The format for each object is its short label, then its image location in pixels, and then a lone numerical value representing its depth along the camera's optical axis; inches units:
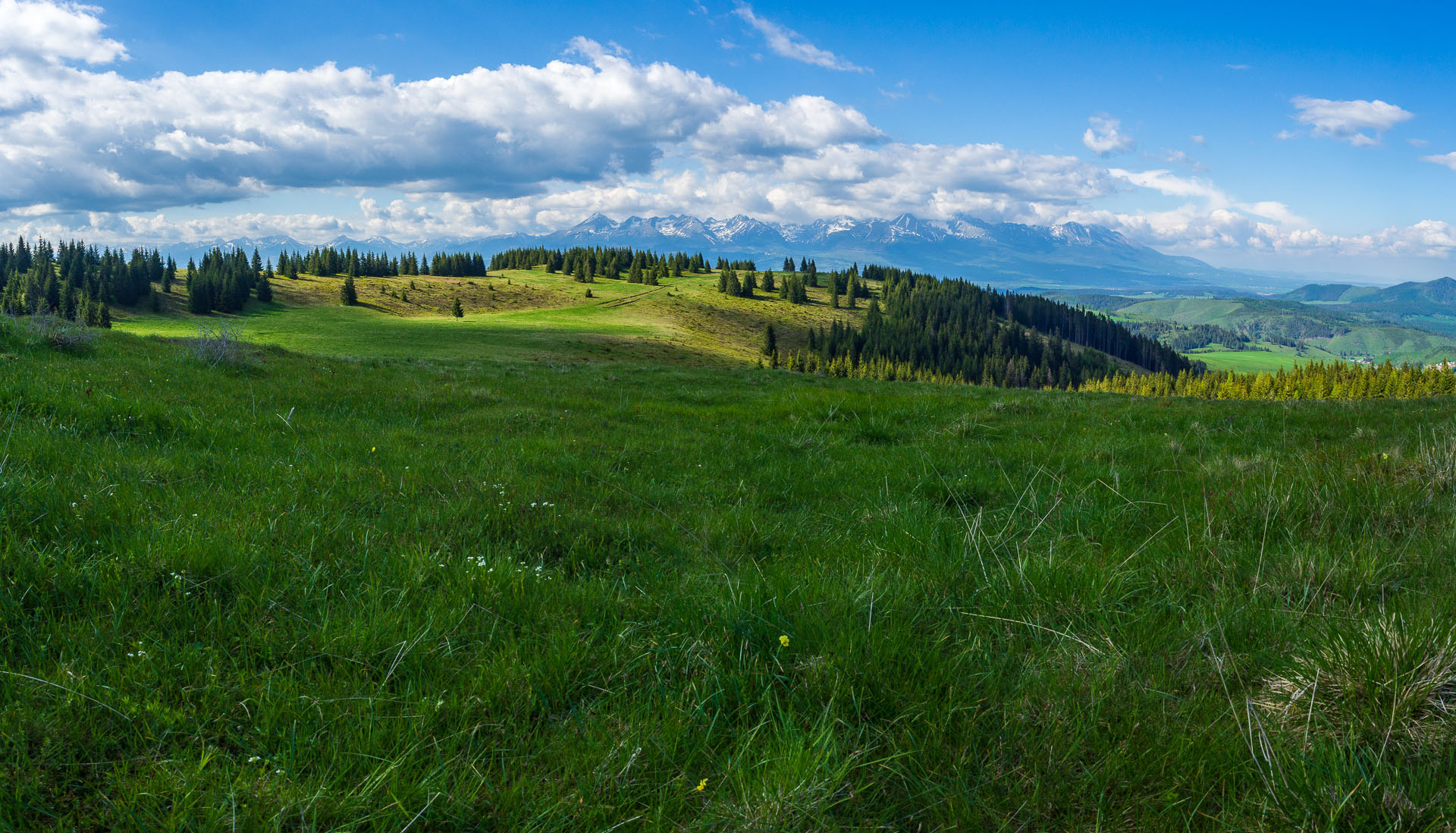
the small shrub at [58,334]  474.3
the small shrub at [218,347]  499.5
